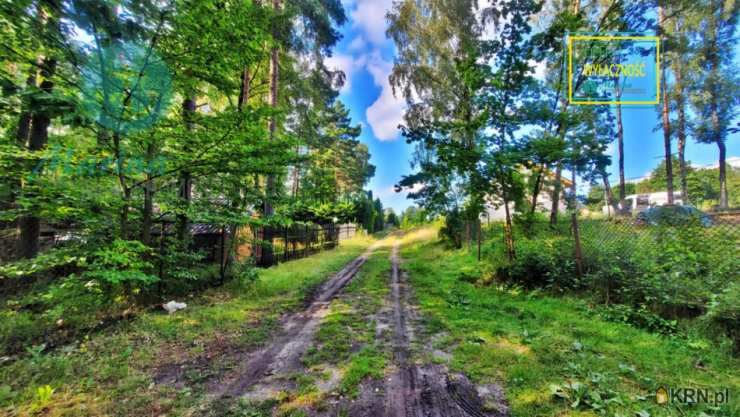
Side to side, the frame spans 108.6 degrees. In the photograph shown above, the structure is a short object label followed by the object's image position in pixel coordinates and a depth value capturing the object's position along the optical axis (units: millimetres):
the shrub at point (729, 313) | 2664
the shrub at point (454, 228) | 11594
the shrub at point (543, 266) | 4891
